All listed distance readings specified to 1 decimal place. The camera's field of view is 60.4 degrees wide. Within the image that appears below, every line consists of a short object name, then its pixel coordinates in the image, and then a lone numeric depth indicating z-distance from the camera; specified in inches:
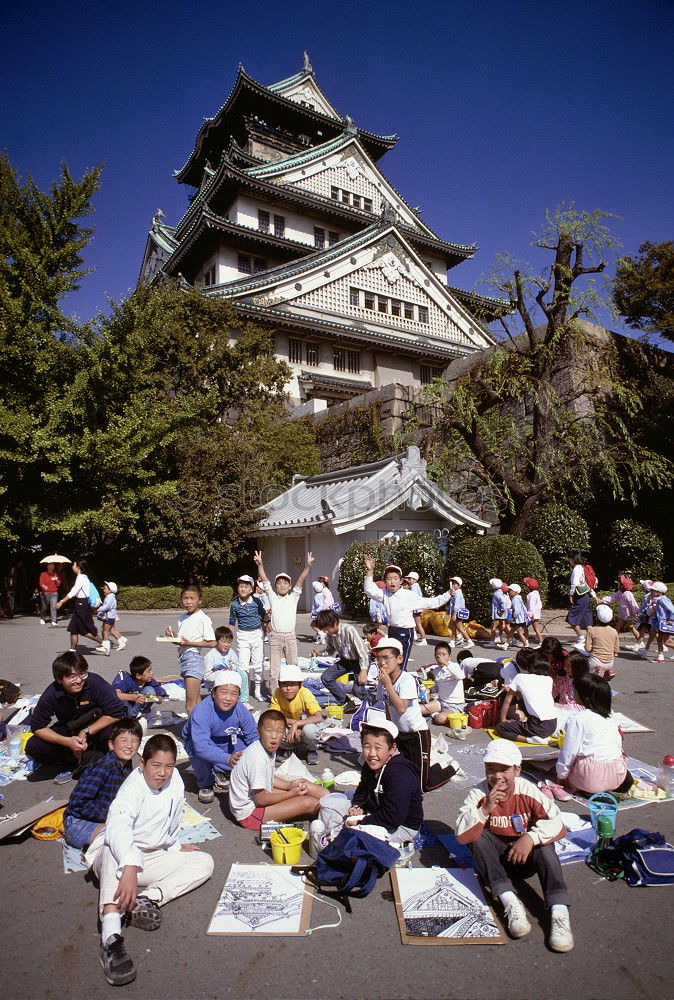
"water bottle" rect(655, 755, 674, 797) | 203.2
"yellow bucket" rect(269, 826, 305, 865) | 159.8
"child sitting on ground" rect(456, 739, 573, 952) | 137.3
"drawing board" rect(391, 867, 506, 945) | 129.0
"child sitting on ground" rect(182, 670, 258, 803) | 207.9
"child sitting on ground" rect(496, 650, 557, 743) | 248.2
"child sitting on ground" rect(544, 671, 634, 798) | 185.6
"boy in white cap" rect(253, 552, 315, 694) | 324.8
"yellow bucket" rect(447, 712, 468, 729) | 272.4
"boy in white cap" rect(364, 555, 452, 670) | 354.3
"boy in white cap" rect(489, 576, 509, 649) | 466.9
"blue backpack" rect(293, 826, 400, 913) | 143.6
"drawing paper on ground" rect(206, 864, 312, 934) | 133.0
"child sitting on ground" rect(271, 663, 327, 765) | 235.1
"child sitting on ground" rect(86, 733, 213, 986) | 132.4
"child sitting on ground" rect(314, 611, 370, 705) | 317.1
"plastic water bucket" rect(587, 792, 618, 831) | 155.2
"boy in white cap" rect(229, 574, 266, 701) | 325.1
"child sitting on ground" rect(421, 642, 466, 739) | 304.8
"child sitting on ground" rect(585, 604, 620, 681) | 325.1
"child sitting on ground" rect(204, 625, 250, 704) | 274.7
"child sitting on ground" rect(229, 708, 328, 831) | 182.5
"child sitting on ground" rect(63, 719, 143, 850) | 167.9
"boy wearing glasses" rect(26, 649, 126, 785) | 208.2
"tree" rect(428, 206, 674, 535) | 613.9
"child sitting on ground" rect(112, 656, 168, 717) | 276.7
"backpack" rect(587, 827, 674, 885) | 146.4
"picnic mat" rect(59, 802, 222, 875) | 161.8
